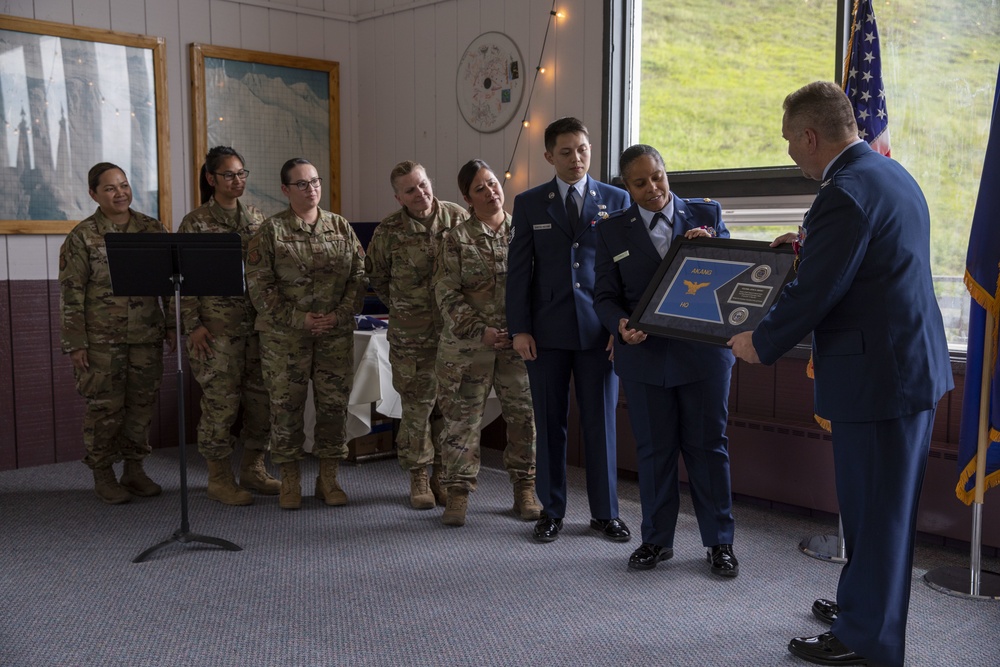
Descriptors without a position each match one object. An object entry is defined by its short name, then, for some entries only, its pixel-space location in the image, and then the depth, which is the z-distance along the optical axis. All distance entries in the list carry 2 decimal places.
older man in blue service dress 2.44
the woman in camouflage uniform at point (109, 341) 4.39
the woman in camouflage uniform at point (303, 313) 4.21
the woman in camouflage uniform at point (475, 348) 3.98
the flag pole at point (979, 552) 3.35
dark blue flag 3.27
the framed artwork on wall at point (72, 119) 5.11
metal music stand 3.68
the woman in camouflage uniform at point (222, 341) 4.42
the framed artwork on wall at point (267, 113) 5.80
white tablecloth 4.96
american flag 3.58
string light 5.27
